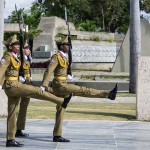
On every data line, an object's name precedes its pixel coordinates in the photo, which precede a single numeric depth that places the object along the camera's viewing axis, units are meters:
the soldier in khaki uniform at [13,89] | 9.30
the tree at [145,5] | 59.63
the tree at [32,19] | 40.81
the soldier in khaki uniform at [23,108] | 10.42
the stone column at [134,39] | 20.77
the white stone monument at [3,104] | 13.12
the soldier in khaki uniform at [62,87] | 9.70
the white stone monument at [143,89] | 12.85
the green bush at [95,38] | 41.06
